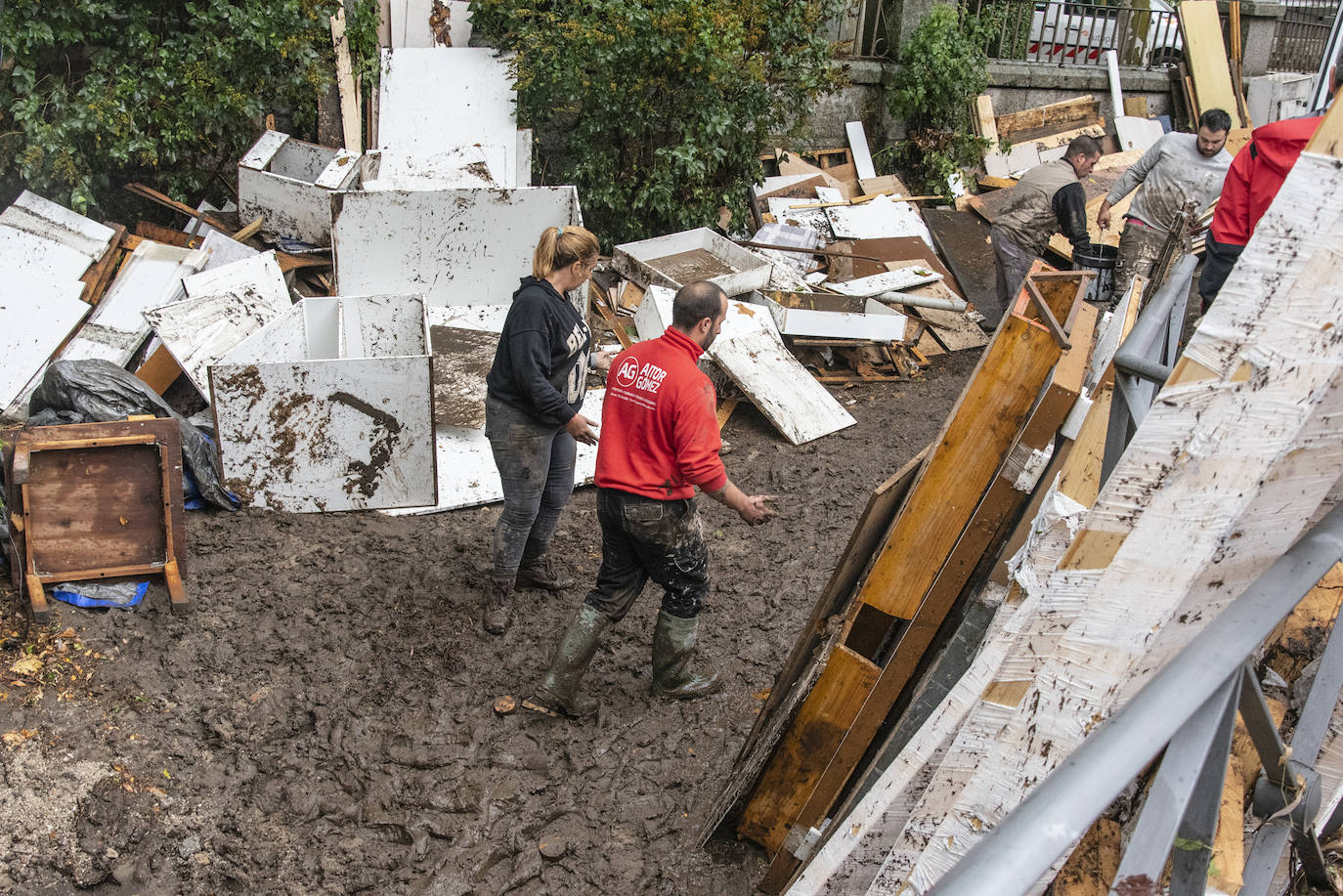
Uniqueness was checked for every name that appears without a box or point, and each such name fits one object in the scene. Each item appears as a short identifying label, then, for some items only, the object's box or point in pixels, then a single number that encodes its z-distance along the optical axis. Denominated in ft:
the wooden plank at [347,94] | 27.14
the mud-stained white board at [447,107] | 27.43
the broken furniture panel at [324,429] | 17.38
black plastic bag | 17.51
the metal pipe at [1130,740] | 2.97
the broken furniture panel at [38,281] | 21.39
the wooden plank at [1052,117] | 37.96
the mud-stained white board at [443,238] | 23.04
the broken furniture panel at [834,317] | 24.75
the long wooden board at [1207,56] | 39.99
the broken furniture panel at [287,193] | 25.04
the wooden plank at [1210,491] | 3.76
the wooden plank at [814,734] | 9.77
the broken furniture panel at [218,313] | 20.03
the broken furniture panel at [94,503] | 14.11
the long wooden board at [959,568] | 8.87
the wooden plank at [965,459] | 8.79
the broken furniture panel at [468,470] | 19.15
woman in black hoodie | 13.93
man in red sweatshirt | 11.95
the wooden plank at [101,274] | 23.07
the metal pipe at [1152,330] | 6.73
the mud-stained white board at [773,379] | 22.91
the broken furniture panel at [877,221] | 31.35
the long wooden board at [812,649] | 9.97
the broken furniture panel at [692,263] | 25.43
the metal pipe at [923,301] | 28.25
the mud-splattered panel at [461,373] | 20.08
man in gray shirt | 23.43
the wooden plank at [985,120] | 37.03
